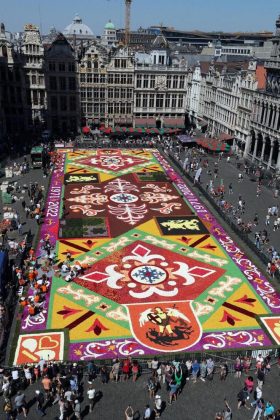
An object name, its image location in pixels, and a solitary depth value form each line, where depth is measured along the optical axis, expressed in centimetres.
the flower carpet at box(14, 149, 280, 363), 2600
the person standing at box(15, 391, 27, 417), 1981
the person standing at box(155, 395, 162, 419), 2047
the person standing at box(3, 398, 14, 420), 1975
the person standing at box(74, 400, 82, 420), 1985
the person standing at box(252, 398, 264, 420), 2008
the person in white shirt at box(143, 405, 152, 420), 1980
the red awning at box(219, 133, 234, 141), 7425
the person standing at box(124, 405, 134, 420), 1945
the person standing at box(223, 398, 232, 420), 1947
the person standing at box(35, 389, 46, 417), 1995
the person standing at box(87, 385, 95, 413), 2076
